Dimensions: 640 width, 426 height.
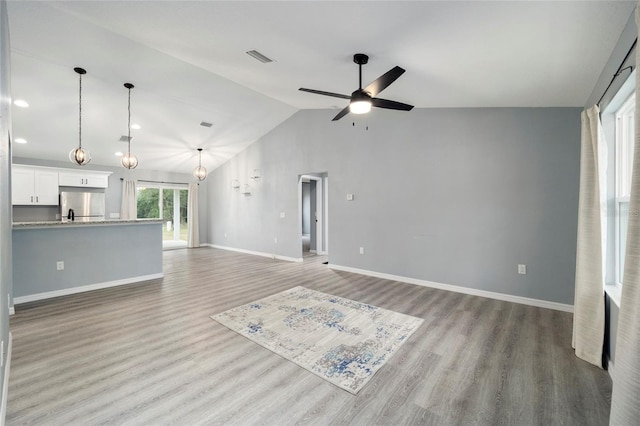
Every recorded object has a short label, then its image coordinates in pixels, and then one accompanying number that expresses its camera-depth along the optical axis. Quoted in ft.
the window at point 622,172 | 7.76
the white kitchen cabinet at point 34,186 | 19.67
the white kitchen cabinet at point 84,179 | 21.75
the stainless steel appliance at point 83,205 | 21.47
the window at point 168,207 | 28.07
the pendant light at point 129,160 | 14.88
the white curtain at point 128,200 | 25.76
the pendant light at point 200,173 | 22.56
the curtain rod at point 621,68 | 5.83
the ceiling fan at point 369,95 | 8.38
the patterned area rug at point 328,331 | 7.58
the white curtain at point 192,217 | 30.17
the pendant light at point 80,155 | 12.87
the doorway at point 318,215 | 25.49
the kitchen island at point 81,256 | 12.73
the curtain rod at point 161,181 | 27.36
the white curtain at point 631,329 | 3.90
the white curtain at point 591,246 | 7.73
